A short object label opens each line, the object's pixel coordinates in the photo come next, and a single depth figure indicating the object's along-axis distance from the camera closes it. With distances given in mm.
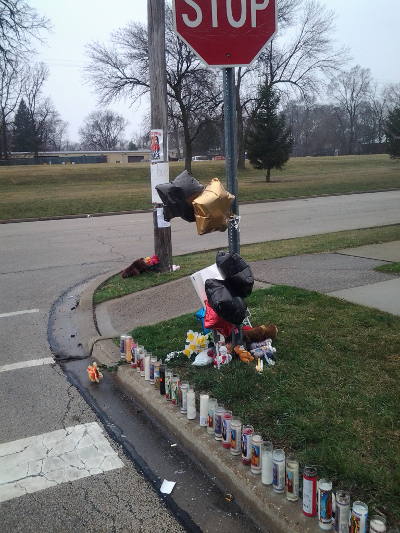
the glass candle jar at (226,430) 3191
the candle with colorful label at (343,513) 2389
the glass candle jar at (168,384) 3902
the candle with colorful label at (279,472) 2742
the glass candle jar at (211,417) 3396
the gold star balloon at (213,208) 3846
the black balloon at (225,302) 3857
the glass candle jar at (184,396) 3666
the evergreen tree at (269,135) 33031
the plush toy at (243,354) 4285
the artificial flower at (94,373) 4598
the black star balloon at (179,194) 4082
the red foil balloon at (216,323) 4305
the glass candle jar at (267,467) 2826
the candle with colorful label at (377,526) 2254
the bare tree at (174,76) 33656
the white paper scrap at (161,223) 8384
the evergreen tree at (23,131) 79375
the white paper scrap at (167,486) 3002
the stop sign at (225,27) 3695
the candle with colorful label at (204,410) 3479
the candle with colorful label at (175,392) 3806
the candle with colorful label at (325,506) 2451
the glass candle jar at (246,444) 2993
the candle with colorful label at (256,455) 2909
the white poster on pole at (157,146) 8055
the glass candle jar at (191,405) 3582
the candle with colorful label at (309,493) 2537
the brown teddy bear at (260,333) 4552
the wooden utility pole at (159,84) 7910
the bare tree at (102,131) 112250
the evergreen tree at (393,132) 39125
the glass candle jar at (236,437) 3123
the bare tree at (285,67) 39219
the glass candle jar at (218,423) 3279
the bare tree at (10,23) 22250
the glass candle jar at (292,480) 2670
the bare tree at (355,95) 93812
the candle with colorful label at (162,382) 4008
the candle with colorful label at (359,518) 2326
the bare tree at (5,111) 56594
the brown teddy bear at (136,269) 8430
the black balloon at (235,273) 3957
